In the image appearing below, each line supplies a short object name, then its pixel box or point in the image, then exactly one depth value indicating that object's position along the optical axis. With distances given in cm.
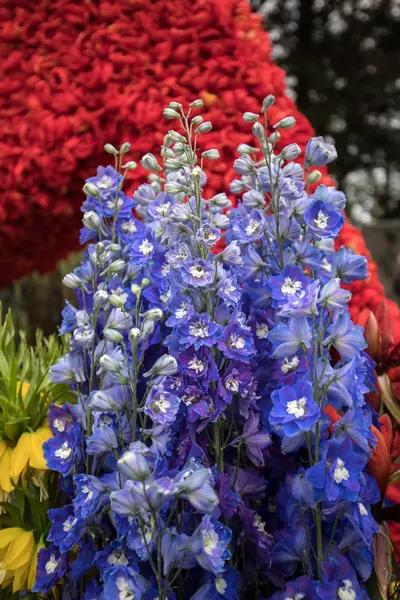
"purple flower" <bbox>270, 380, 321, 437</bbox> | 66
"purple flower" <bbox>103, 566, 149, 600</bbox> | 64
